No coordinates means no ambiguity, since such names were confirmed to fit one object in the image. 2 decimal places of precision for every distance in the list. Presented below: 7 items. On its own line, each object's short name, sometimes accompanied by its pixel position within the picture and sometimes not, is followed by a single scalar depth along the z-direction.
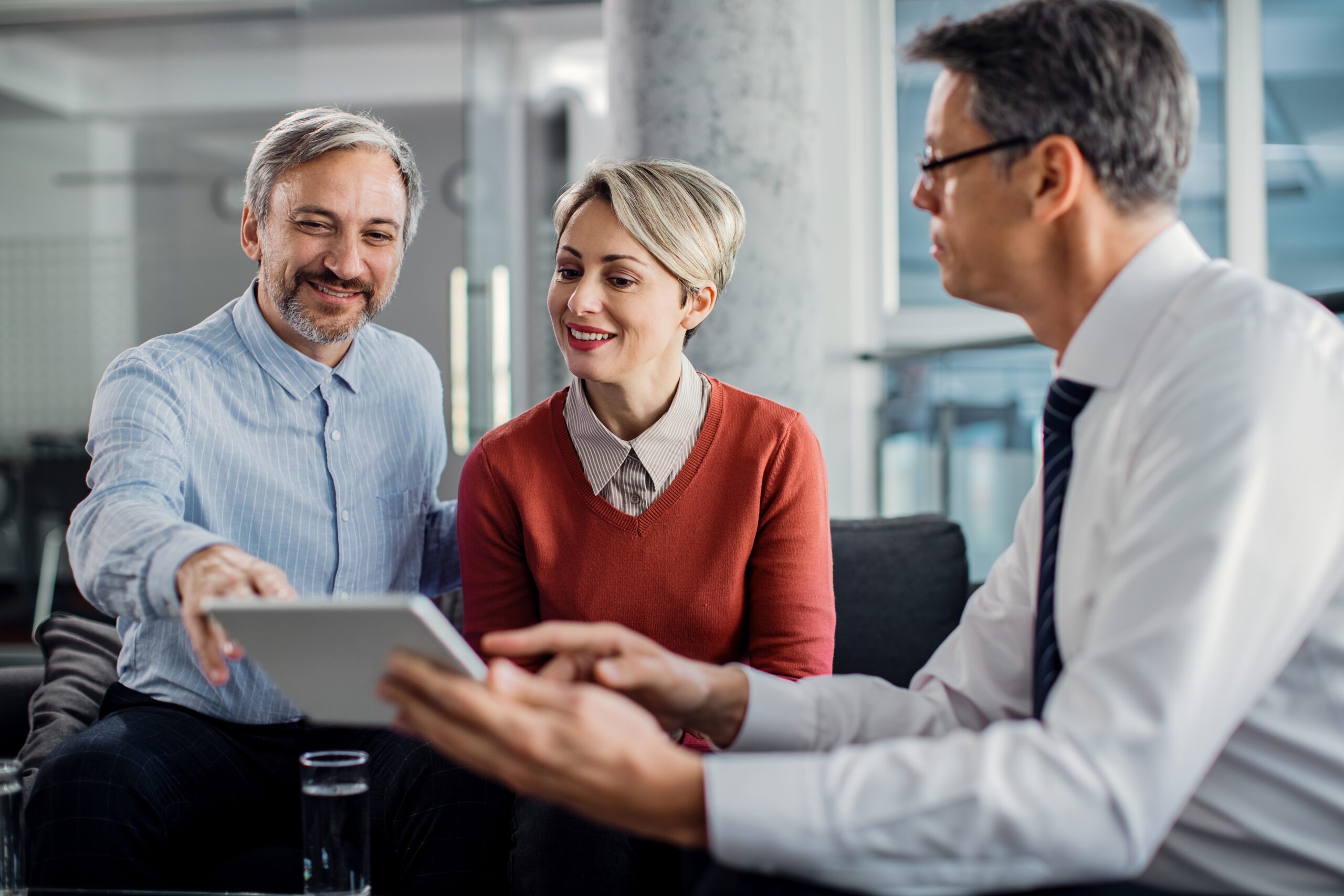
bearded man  1.40
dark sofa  1.89
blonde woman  1.58
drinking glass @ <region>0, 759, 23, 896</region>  1.14
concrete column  2.34
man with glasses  0.74
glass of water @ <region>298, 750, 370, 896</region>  1.10
